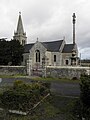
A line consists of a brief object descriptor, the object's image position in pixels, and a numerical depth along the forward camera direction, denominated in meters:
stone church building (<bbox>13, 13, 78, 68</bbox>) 54.94
